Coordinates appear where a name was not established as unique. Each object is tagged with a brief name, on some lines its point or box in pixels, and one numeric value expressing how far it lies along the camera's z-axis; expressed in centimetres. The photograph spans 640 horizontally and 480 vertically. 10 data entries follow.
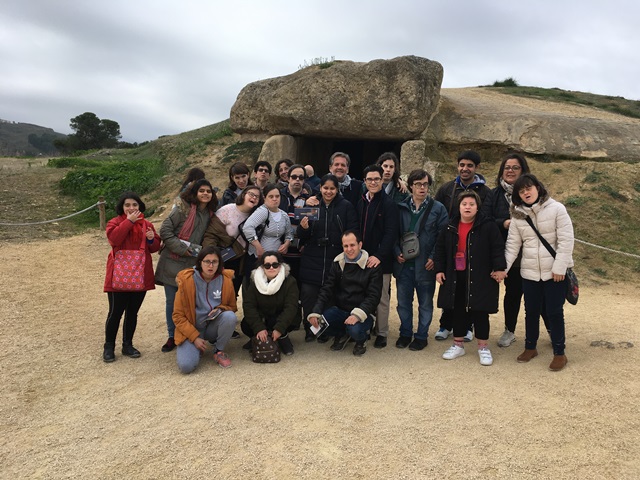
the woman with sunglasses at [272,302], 436
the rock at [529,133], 949
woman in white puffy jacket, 391
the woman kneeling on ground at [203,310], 416
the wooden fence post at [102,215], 996
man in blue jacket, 454
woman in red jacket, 426
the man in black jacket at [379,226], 448
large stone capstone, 906
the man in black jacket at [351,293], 435
